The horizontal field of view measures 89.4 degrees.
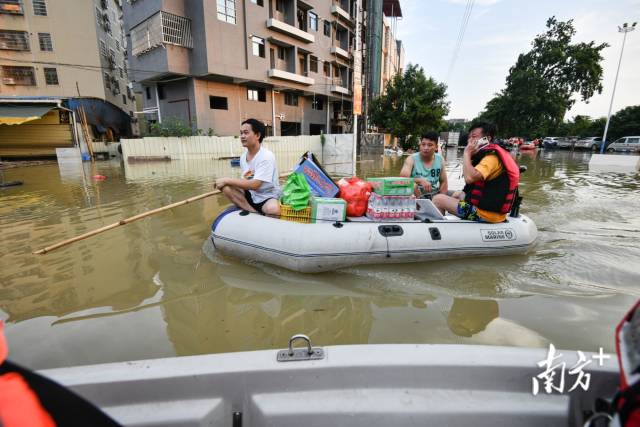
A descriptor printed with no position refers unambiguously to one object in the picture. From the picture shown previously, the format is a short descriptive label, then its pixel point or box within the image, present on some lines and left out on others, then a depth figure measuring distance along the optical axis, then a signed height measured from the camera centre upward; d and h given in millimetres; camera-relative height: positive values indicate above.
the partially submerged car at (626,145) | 23728 -344
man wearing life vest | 3865 -436
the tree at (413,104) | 24078 +2732
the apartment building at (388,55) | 38000 +11158
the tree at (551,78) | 31281 +6015
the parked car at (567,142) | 32356 -173
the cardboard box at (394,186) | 3986 -553
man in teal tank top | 5074 -490
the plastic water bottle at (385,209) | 4145 -855
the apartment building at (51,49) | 21125 +6173
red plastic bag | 4215 -703
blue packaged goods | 4160 -441
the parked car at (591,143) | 29094 -255
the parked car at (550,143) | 35594 -290
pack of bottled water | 4137 -842
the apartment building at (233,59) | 18609 +5194
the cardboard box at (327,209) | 3959 -822
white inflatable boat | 3756 -1184
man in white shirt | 4145 -499
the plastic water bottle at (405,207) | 4191 -840
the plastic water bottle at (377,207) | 4129 -829
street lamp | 20320 +6924
